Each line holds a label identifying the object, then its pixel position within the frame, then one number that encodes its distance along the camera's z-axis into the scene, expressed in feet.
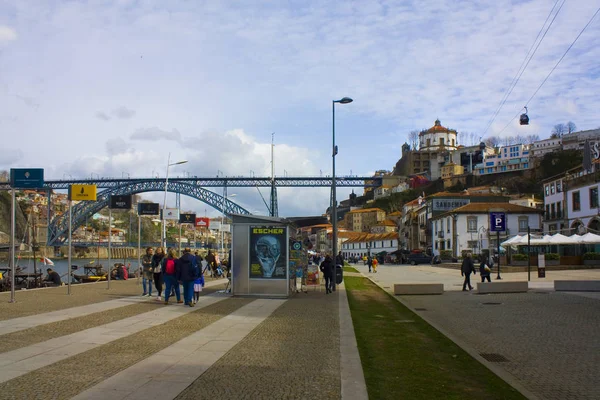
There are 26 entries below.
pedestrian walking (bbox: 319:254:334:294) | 71.51
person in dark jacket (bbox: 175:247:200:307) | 50.88
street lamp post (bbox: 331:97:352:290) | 76.07
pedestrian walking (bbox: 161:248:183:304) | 51.83
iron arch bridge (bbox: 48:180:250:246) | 316.81
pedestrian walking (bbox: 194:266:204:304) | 53.83
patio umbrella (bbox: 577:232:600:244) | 122.72
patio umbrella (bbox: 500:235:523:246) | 131.82
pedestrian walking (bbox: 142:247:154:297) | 58.13
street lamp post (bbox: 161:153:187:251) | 105.51
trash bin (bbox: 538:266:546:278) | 102.47
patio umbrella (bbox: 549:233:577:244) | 126.00
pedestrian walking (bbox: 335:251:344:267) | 79.63
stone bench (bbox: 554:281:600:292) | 71.15
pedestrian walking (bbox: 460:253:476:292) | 76.48
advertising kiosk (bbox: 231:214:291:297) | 60.90
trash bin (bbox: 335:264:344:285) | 78.96
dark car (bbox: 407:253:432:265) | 225.15
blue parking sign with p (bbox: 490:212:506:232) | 95.60
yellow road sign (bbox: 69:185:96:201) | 66.91
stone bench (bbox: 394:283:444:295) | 72.38
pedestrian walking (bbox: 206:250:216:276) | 93.03
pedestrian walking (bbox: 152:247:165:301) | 55.36
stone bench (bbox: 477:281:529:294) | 70.74
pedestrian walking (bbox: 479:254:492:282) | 82.41
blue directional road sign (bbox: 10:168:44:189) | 54.13
